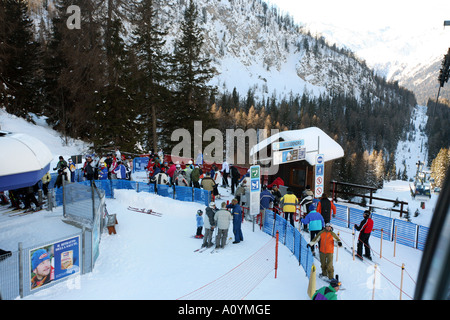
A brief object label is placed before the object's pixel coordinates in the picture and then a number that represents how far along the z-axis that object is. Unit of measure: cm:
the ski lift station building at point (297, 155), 1531
